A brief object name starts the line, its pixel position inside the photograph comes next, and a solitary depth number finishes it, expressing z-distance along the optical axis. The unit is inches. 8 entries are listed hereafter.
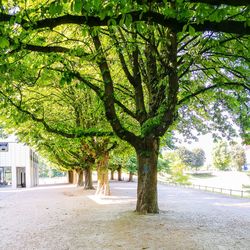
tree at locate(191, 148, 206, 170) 3708.2
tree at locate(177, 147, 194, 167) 3533.5
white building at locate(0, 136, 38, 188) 1673.2
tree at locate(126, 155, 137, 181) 1839.3
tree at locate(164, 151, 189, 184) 2106.3
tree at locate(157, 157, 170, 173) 1845.5
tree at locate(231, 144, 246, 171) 2883.4
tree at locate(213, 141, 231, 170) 2991.6
